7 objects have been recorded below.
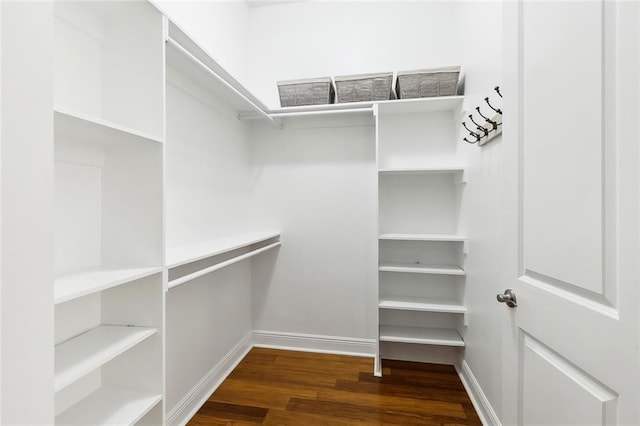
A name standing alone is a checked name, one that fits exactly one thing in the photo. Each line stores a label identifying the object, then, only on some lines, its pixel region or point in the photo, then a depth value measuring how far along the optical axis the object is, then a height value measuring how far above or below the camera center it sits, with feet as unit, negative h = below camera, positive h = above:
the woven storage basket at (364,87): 7.25 +2.99
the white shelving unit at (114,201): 3.58 +0.13
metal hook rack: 4.89 +1.48
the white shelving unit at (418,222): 7.80 -0.27
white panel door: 2.07 +0.01
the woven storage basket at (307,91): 7.55 +3.00
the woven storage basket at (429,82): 6.95 +2.97
